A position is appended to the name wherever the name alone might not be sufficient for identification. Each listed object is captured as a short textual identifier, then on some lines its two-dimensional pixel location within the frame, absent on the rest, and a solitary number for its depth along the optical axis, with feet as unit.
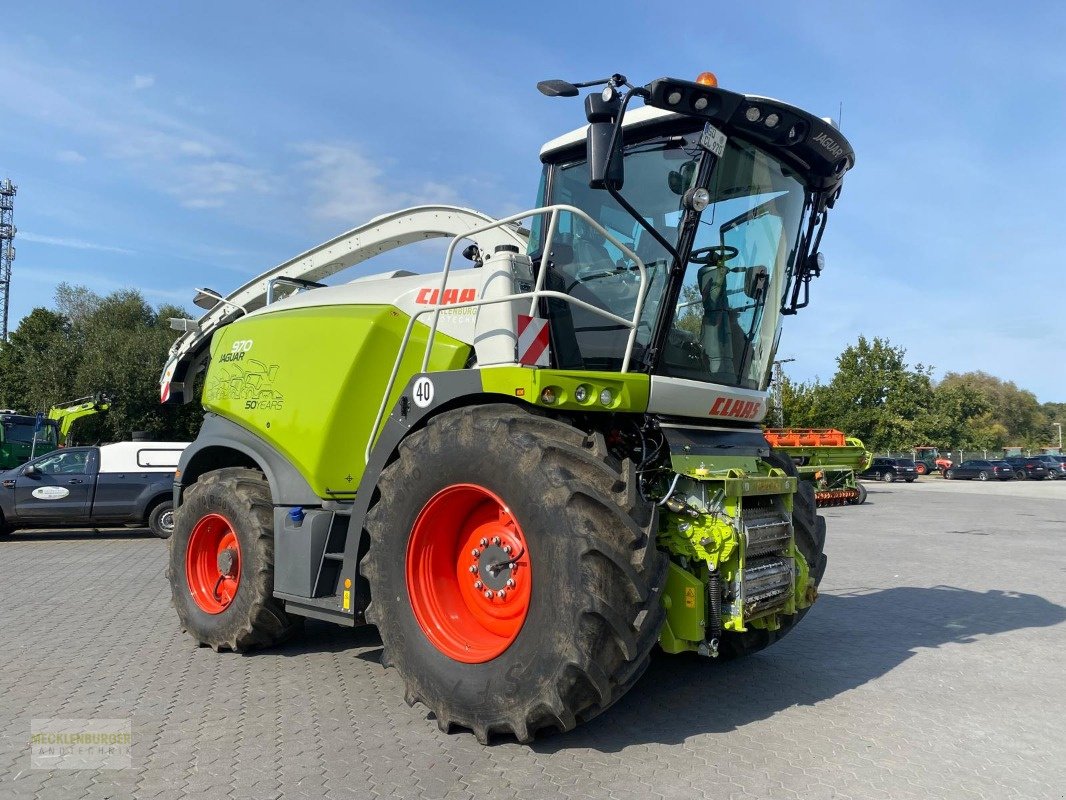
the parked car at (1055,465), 158.10
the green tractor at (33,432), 64.69
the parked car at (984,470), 157.48
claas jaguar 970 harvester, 12.12
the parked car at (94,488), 46.03
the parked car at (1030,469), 159.53
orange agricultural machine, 69.05
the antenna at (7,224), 176.14
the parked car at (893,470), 142.72
